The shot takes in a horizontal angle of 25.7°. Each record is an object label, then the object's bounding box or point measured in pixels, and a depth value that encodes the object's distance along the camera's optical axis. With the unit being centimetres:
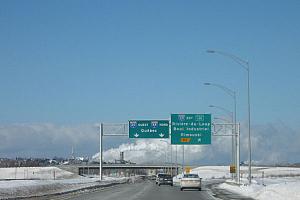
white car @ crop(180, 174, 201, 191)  6244
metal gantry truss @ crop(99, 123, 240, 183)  7575
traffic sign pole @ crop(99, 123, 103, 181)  8350
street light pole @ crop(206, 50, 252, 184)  5312
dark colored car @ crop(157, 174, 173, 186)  8488
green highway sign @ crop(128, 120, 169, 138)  7406
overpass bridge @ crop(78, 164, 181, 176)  18488
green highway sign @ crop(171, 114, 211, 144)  7369
